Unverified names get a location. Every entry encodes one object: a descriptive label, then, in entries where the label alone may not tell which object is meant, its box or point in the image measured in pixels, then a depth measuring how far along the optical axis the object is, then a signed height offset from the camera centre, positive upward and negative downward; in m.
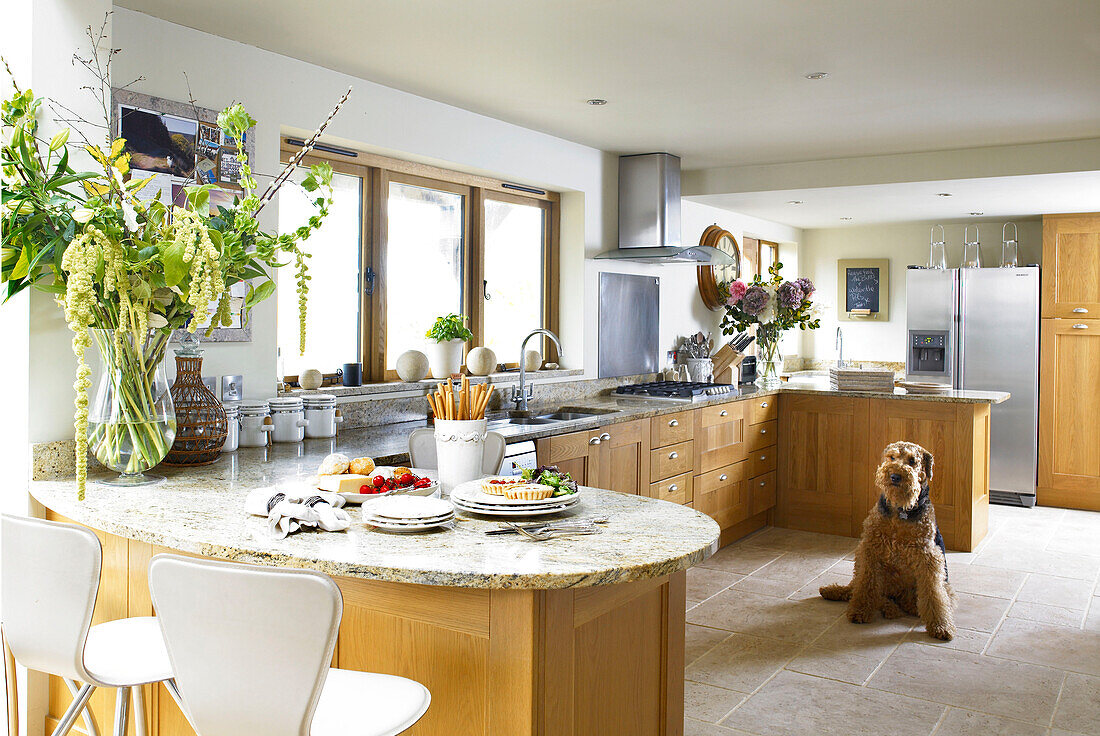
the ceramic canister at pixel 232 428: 2.87 -0.28
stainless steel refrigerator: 6.33 -0.02
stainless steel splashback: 5.28 +0.10
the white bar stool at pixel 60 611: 1.65 -0.51
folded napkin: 1.79 -0.35
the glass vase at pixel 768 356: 6.05 -0.10
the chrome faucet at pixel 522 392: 4.34 -0.25
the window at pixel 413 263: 3.84 +0.38
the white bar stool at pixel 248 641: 1.34 -0.46
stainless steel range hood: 5.21 +0.78
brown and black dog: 3.71 -0.89
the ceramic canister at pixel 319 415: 3.29 -0.27
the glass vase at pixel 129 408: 2.24 -0.17
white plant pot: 4.14 -0.08
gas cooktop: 4.92 -0.29
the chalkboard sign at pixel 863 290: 7.68 +0.44
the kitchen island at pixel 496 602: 1.56 -0.50
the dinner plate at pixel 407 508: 1.80 -0.34
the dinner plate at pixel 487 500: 1.90 -0.34
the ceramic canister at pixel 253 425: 3.00 -0.28
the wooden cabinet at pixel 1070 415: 6.25 -0.52
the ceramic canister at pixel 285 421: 3.13 -0.28
